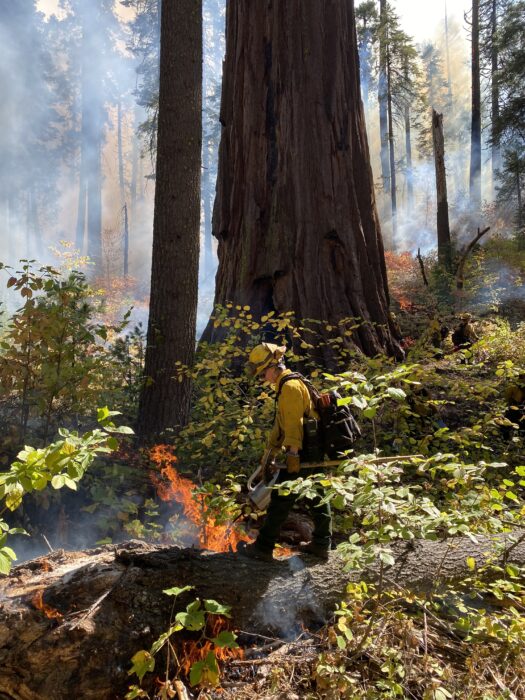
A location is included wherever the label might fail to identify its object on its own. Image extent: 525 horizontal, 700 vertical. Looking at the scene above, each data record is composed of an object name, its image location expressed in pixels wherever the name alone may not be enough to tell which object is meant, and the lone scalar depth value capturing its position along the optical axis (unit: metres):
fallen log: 2.21
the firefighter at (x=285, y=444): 3.21
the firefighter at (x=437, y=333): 7.84
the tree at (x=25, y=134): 44.00
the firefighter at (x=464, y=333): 8.58
